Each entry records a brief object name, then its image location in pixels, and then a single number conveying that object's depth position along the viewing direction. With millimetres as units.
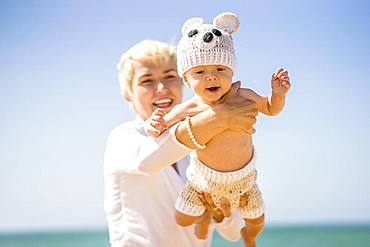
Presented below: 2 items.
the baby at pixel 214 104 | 2949
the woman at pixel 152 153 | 3027
